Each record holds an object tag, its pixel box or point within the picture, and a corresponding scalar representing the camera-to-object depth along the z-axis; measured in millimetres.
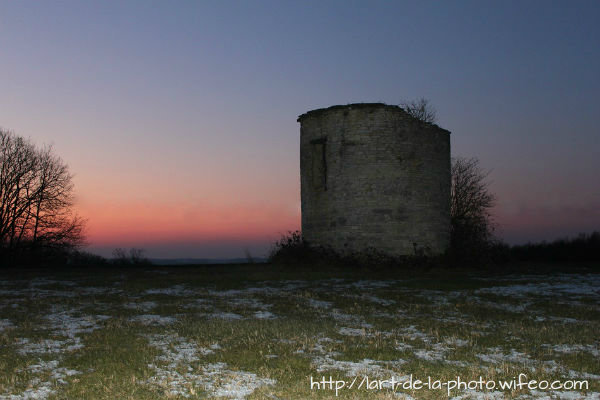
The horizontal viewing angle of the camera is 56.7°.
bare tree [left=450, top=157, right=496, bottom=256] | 33375
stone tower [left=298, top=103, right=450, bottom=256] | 21578
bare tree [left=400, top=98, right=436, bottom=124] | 36831
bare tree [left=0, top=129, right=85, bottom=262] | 30125
